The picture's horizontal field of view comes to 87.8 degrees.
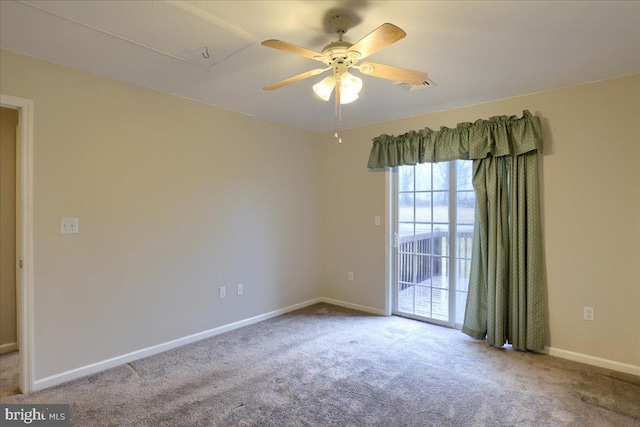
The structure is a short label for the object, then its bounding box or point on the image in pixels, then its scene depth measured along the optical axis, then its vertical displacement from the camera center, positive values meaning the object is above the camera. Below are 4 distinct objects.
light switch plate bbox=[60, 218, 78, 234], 2.50 -0.12
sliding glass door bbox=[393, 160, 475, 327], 3.58 -0.32
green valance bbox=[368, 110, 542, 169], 2.99 +0.71
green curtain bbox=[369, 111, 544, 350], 2.98 -0.19
